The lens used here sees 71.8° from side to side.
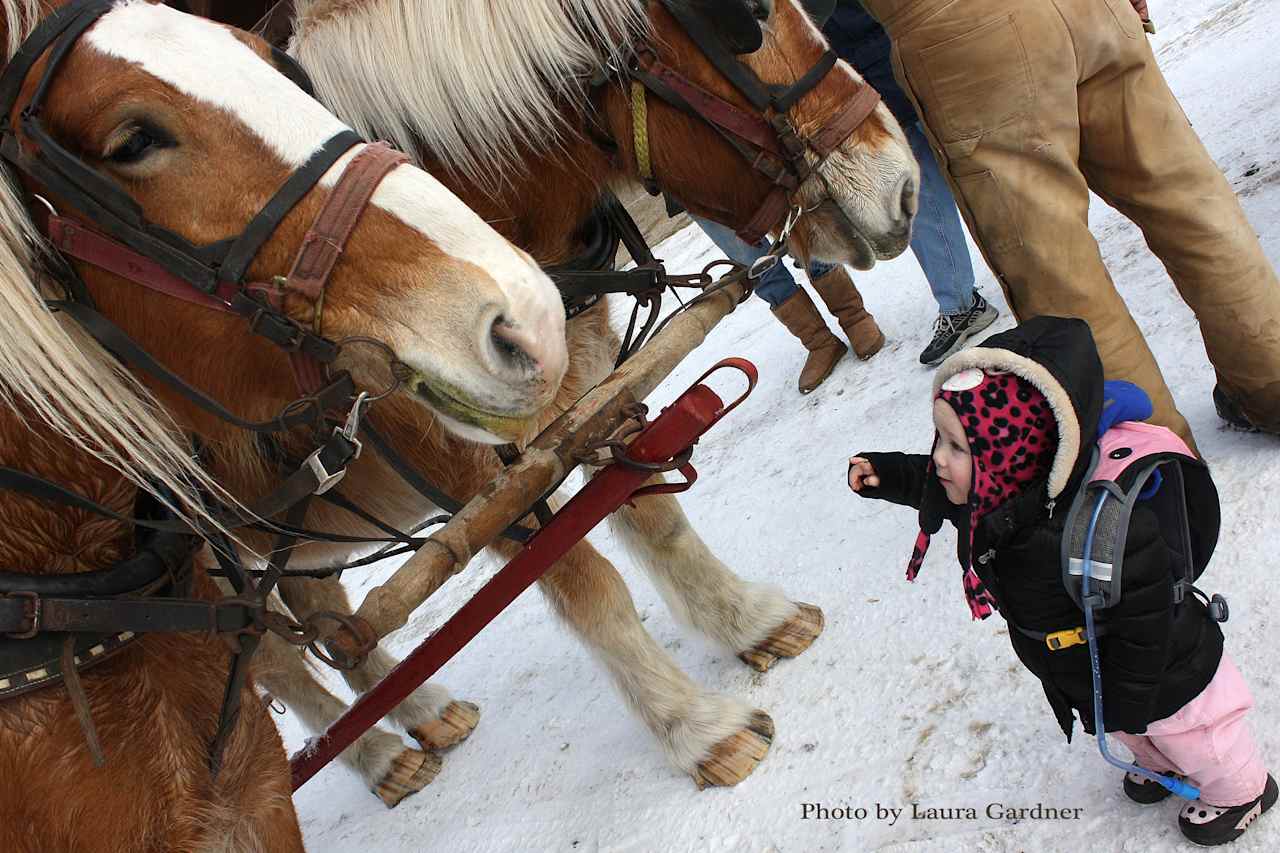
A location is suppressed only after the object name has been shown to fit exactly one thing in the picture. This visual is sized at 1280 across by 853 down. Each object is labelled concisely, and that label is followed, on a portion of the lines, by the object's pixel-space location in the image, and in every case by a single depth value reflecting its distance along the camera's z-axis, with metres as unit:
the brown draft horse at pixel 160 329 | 1.19
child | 1.36
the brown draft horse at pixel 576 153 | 1.96
